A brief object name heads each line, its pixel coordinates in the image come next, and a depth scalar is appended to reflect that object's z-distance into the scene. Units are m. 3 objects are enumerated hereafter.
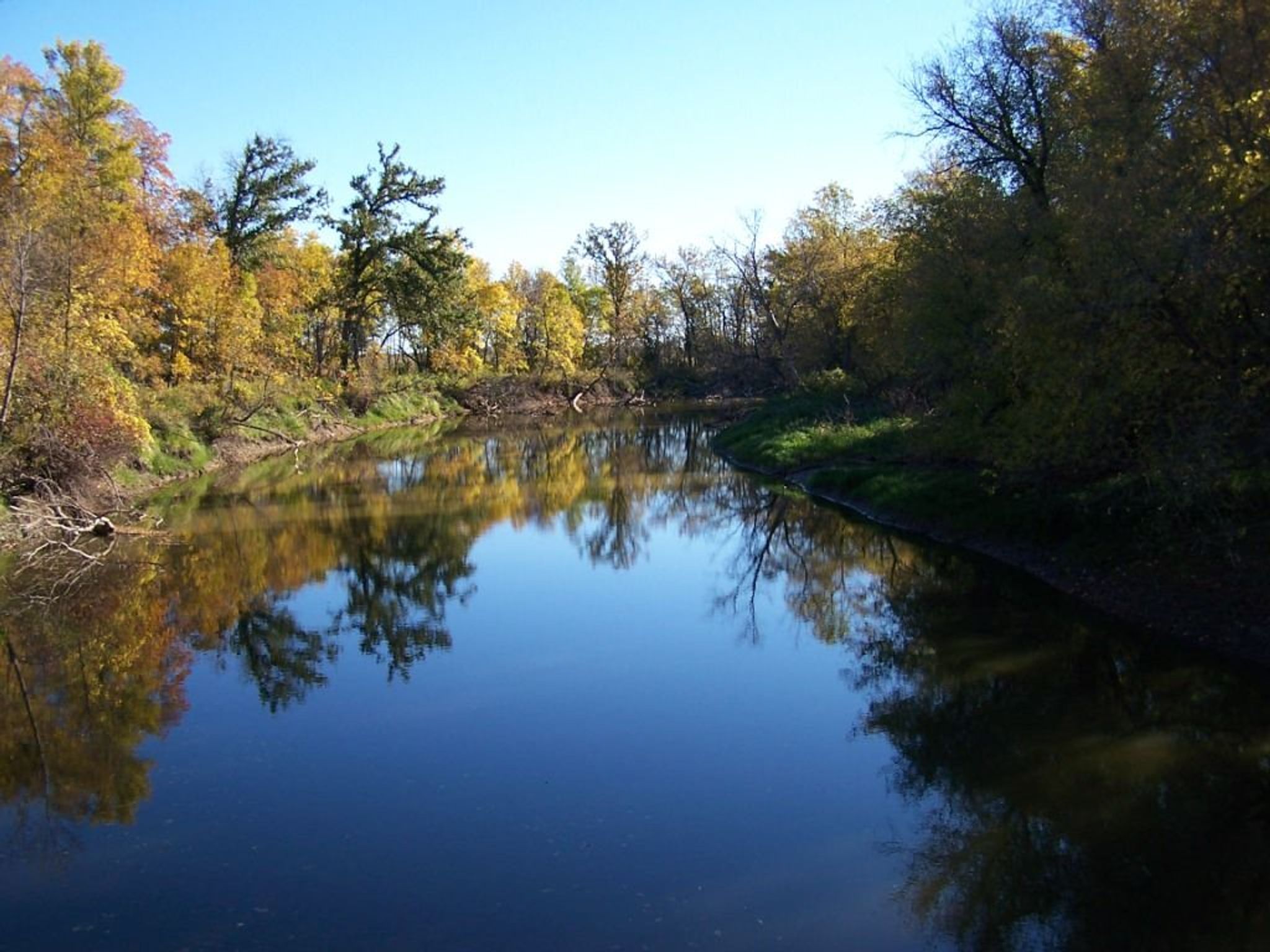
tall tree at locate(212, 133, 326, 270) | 42.62
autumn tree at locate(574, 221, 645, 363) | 77.88
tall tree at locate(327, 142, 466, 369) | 51.38
